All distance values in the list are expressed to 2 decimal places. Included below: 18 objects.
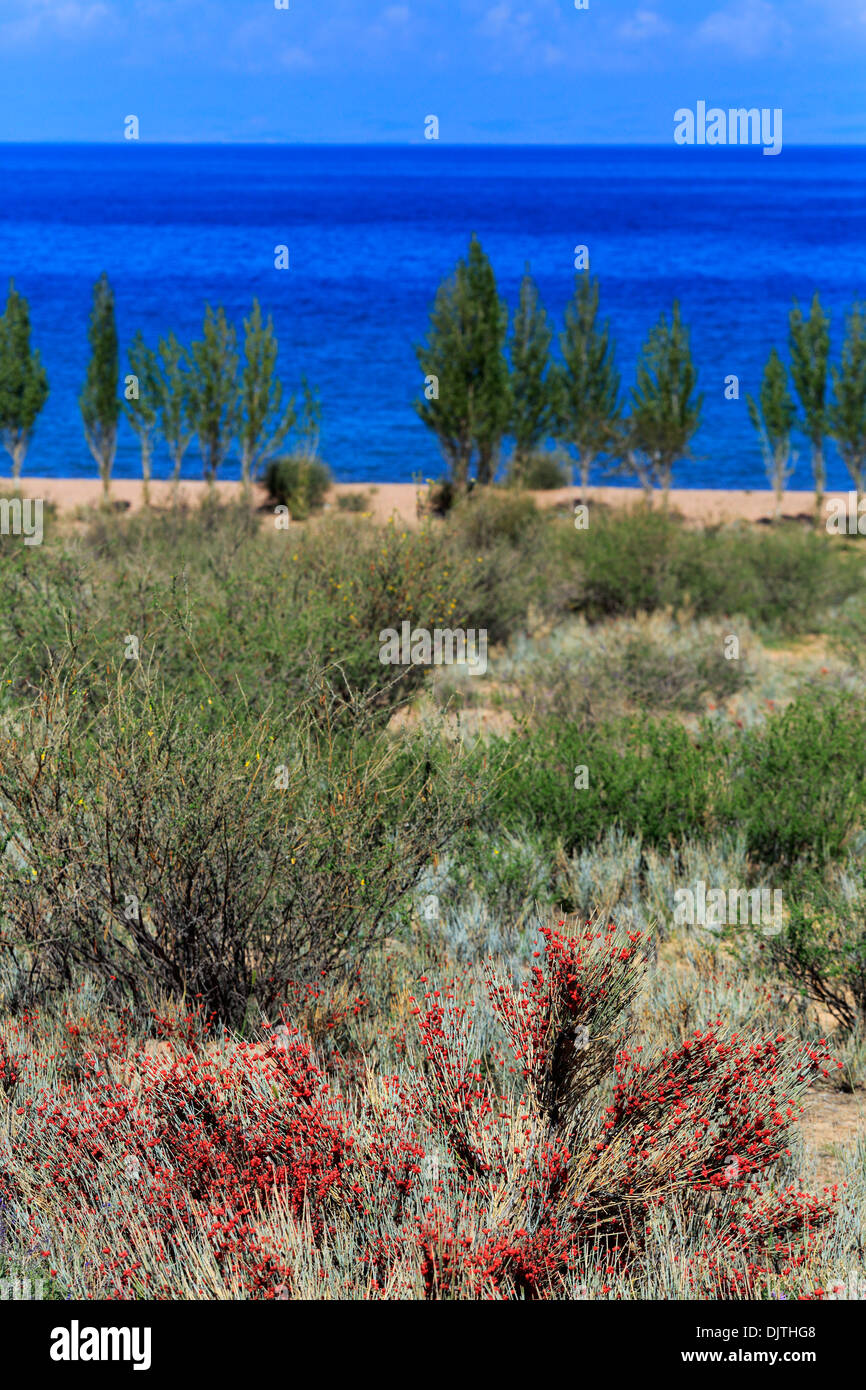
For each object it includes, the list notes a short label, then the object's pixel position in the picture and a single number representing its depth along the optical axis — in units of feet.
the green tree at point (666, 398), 100.99
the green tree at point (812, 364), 101.19
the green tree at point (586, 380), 103.24
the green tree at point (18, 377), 91.20
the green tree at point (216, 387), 89.97
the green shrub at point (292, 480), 102.29
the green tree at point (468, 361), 87.04
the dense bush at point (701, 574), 46.42
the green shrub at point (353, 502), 103.24
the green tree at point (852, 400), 99.50
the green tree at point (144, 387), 91.50
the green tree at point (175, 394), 91.30
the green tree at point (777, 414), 103.96
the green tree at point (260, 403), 90.89
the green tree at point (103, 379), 94.53
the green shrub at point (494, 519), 48.96
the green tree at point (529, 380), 100.63
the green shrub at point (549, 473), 113.19
